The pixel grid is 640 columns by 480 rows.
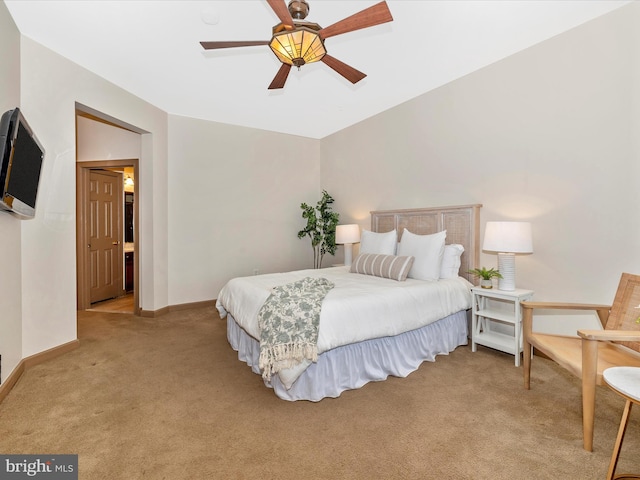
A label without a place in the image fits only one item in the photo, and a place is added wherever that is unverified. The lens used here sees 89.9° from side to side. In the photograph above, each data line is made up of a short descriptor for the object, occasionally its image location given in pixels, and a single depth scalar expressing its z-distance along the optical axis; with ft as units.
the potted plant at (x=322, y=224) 18.61
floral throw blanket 7.24
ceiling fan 6.36
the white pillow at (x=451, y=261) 11.68
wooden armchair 5.84
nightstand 9.61
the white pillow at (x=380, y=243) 13.14
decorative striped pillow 11.16
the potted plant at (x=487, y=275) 10.29
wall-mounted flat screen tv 6.79
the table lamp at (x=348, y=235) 16.21
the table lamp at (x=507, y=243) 9.52
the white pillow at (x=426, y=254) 11.28
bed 7.82
